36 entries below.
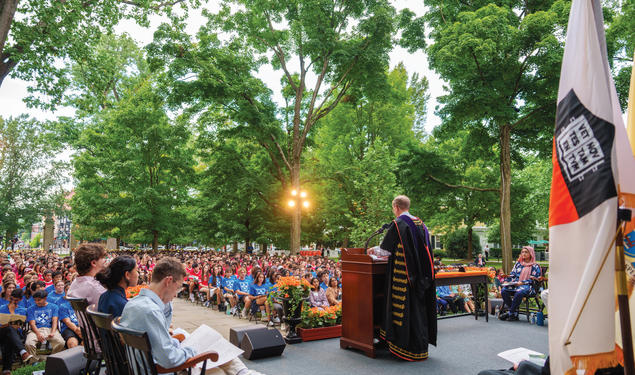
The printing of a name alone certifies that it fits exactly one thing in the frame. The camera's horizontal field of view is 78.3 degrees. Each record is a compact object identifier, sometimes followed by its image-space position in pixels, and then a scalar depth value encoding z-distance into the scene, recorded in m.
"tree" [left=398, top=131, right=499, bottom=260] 18.52
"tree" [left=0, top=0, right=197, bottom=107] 10.15
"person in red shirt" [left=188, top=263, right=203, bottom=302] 13.40
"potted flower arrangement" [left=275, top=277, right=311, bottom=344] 6.95
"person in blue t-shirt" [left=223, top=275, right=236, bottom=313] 10.69
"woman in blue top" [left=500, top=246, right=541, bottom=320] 8.94
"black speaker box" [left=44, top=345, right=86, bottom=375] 4.12
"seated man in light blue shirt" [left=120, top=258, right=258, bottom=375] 2.88
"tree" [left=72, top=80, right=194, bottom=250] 26.67
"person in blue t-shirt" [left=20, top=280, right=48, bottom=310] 6.53
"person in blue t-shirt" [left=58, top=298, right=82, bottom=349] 6.25
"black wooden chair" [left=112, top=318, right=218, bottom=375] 2.71
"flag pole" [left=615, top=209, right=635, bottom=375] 1.79
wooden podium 5.72
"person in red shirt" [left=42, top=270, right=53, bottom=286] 9.37
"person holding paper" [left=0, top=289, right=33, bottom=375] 5.87
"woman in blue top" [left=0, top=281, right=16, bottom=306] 6.25
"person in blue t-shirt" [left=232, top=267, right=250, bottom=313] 10.45
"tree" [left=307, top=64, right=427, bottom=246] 25.27
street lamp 20.66
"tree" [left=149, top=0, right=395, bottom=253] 18.77
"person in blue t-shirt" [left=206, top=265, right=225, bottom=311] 11.41
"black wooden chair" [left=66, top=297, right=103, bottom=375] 3.89
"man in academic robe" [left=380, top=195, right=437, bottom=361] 5.40
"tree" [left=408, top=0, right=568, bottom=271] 13.20
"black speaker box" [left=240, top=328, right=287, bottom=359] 5.73
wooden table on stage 7.64
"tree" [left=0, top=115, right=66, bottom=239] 35.81
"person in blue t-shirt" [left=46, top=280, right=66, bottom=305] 6.88
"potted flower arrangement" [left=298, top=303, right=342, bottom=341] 6.96
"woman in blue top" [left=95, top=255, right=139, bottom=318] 3.67
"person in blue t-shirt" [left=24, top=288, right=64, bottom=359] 6.25
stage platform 5.22
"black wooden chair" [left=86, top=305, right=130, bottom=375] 3.07
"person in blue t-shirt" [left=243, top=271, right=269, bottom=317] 9.87
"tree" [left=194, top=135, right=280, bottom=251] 26.48
